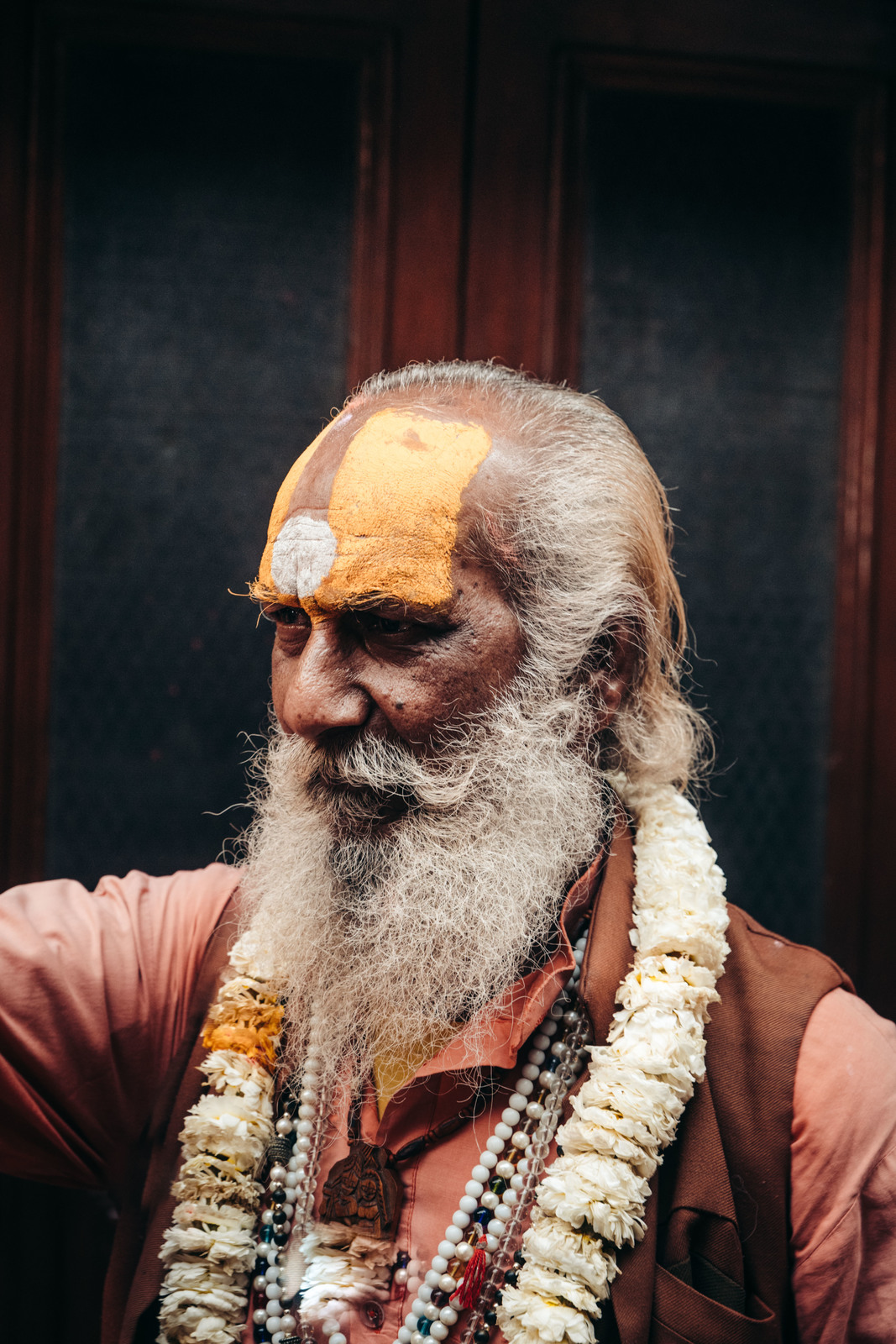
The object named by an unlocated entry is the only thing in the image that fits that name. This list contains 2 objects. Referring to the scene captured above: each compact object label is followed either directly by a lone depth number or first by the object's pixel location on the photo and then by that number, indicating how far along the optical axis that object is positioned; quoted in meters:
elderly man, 0.99
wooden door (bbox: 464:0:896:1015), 1.24
